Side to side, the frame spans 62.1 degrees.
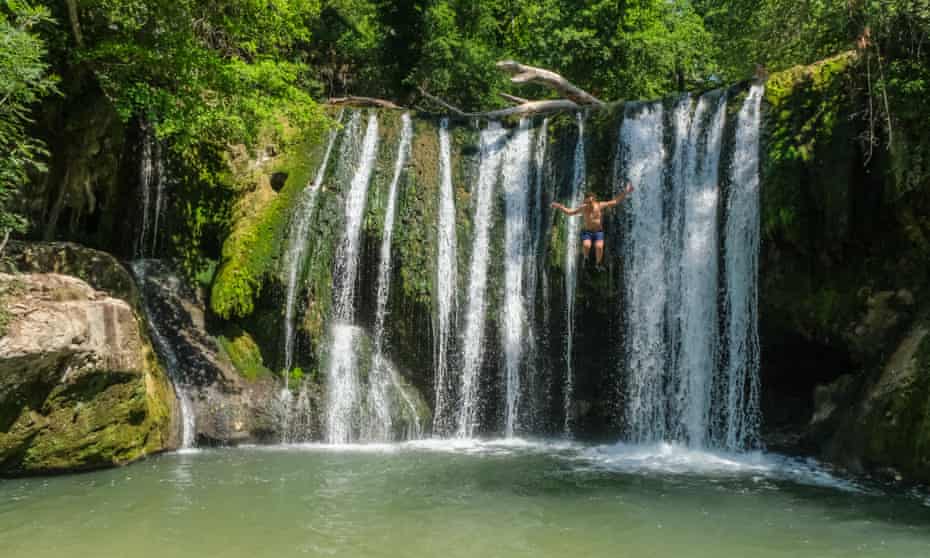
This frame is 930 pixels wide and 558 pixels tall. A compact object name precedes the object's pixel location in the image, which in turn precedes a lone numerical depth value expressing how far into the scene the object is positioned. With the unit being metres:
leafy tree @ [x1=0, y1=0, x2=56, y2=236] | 8.38
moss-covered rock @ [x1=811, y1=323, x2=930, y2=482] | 8.30
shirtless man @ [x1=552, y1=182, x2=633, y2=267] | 11.15
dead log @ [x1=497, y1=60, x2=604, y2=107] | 15.91
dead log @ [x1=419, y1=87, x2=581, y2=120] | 15.10
